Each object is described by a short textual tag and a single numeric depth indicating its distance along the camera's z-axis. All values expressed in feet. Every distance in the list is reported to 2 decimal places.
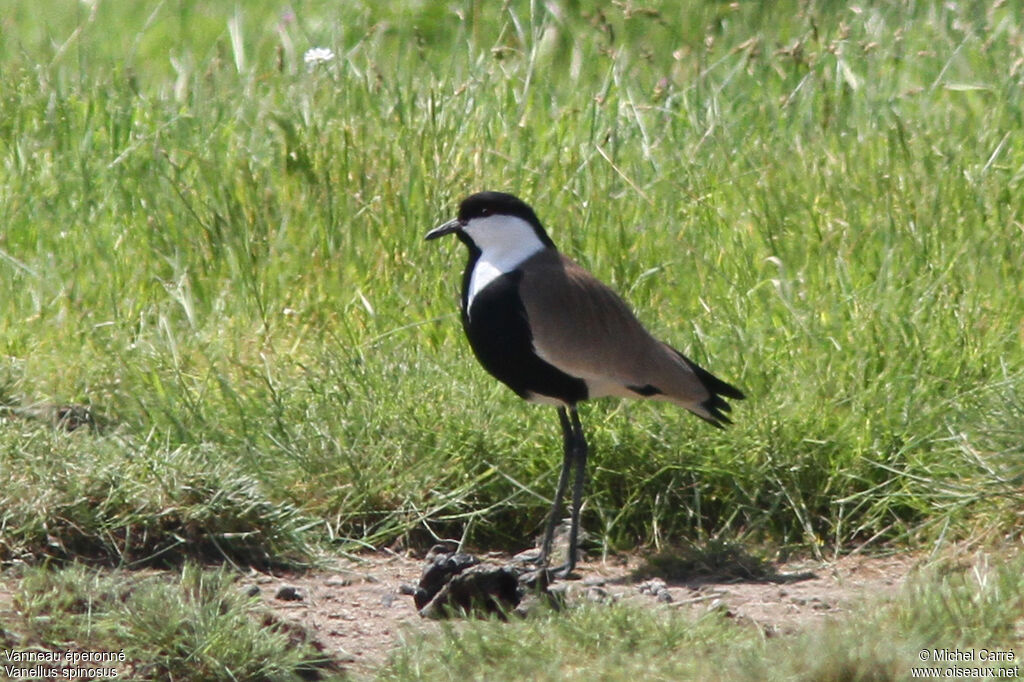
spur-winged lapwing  28.04
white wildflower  42.06
